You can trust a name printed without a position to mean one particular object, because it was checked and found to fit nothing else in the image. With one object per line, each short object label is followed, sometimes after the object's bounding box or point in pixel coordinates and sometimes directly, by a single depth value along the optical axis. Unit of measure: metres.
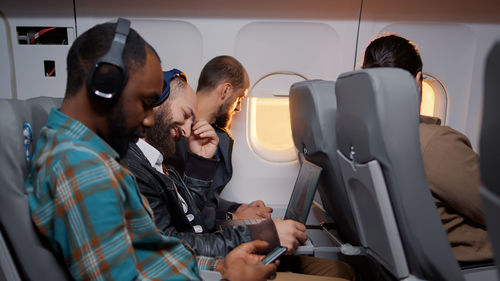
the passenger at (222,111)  2.23
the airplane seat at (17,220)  0.79
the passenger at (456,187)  1.26
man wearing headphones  0.76
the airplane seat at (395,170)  0.98
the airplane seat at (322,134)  1.46
